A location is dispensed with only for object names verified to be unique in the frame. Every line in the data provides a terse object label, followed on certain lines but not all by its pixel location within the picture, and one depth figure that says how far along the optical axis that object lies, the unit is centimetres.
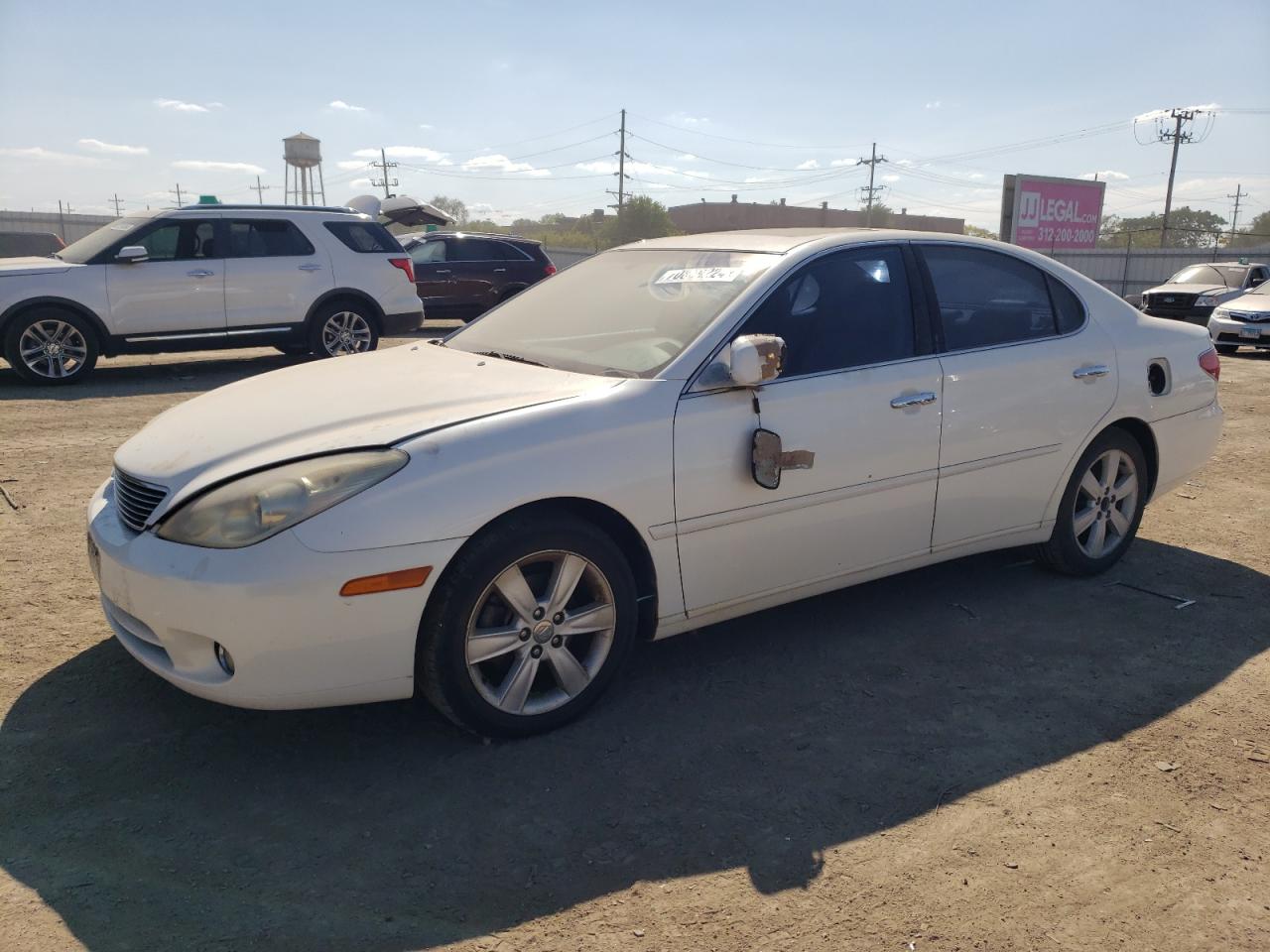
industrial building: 6419
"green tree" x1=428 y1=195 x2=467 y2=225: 8424
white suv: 980
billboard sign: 4209
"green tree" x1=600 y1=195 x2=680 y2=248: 6206
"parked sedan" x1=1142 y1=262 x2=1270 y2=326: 1922
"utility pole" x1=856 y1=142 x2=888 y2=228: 7450
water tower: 6000
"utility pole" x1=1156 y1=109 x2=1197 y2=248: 5619
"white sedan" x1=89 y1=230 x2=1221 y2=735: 289
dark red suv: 1703
